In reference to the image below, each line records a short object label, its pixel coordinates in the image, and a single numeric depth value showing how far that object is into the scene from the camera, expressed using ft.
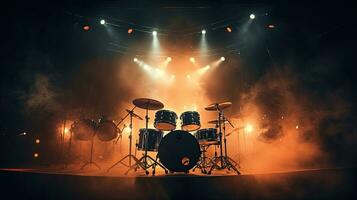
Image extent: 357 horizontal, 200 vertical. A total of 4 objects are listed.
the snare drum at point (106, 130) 20.95
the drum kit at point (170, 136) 16.25
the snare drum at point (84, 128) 20.77
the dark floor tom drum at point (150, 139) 18.58
